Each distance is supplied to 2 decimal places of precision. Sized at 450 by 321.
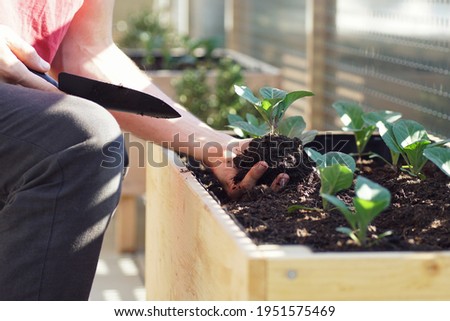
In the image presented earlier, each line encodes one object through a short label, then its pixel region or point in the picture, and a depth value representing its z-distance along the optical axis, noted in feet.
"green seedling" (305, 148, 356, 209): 6.00
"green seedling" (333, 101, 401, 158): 7.14
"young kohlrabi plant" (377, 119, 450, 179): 6.67
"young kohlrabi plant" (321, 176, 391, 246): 5.54
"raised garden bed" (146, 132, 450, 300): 5.32
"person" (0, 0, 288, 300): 5.74
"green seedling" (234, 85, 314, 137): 6.73
